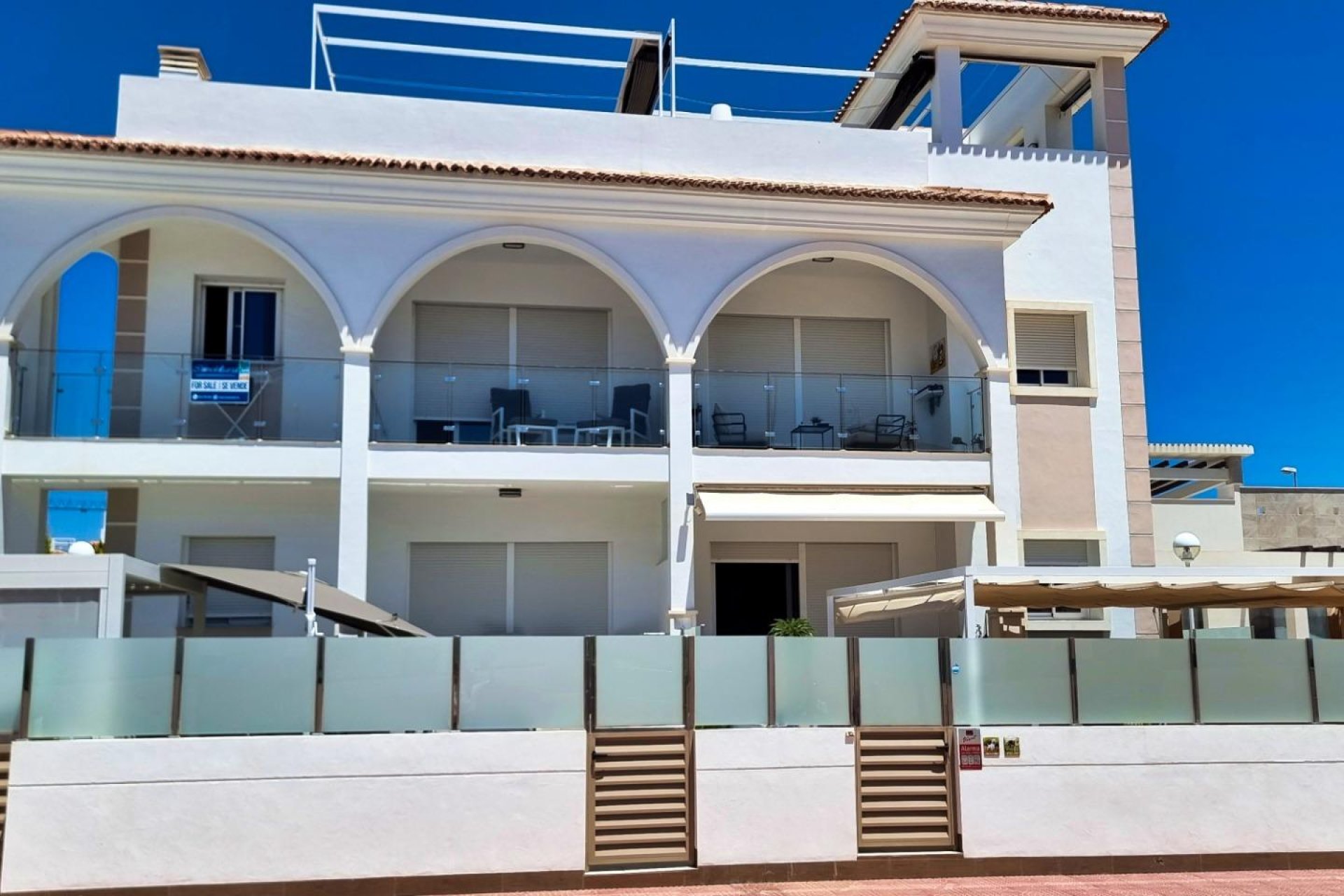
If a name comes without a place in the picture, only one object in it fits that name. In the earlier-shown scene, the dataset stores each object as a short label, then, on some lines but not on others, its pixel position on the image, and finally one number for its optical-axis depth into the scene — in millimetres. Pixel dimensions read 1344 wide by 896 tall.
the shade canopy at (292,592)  12383
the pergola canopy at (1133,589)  13992
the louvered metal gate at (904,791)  12289
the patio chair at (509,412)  17906
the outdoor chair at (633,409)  18203
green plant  17672
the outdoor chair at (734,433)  18609
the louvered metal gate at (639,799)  11742
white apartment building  16844
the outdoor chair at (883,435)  18719
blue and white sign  16938
